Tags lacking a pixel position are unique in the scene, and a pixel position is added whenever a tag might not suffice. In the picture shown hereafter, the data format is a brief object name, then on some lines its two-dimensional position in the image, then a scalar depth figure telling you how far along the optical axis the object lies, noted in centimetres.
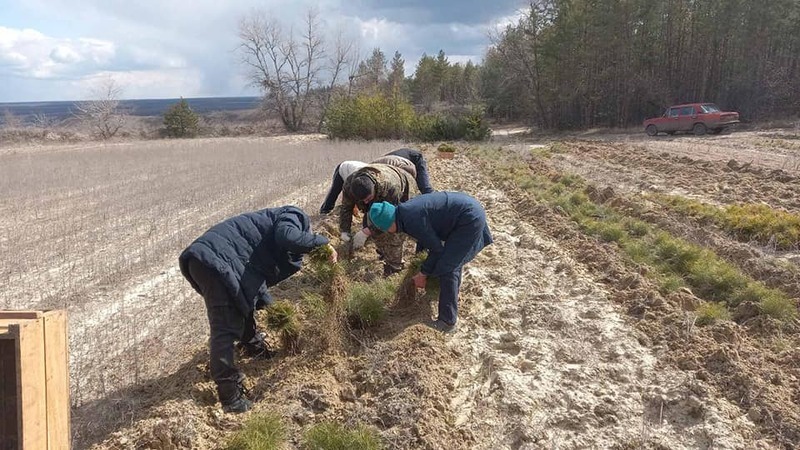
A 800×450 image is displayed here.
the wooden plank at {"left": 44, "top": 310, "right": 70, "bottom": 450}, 257
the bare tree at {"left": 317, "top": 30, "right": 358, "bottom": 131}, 5372
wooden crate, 240
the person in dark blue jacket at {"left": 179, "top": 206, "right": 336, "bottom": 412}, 369
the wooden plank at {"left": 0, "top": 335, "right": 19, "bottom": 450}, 245
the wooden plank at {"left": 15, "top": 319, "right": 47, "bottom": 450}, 240
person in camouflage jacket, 576
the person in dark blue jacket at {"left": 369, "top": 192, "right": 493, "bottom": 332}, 481
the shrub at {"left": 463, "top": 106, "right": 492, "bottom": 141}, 2947
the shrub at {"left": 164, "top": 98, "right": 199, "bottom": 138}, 4638
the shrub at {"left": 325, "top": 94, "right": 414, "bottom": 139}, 3056
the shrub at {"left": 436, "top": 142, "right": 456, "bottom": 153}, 1866
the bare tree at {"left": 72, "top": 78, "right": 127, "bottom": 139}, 5094
